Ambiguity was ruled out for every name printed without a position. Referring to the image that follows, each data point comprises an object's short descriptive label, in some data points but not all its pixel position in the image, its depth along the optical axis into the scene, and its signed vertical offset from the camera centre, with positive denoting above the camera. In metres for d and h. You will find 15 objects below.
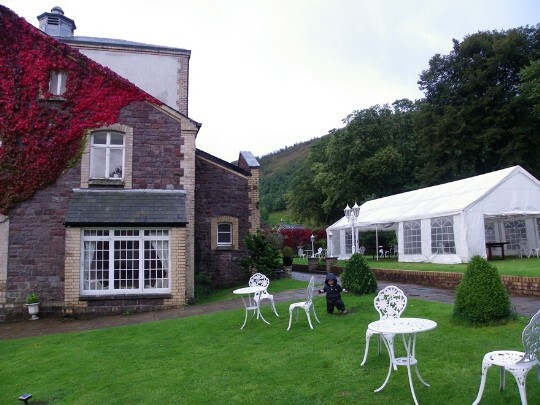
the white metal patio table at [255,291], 9.65 -0.93
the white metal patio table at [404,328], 5.05 -0.98
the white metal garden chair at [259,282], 10.79 -0.82
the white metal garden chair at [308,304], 8.76 -1.12
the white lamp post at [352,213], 17.81 +1.36
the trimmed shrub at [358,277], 12.04 -0.85
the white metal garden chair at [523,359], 4.17 -1.14
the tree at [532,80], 22.97 +8.83
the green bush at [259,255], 17.14 -0.27
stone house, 13.20 +2.07
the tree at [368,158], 38.03 +7.67
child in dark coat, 9.70 -0.99
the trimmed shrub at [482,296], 7.43 -0.90
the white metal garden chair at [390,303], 6.65 -0.86
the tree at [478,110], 30.20 +9.67
